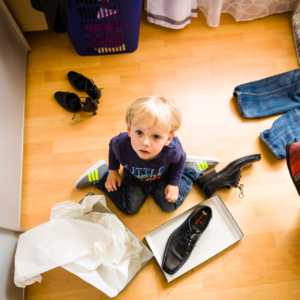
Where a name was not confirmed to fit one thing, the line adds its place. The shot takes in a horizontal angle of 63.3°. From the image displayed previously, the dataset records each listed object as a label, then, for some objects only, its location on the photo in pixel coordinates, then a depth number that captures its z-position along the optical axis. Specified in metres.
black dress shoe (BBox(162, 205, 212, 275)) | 1.04
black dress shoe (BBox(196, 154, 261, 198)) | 1.14
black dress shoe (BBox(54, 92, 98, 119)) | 1.23
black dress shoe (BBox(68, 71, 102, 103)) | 1.26
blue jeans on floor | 1.24
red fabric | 1.01
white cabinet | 0.92
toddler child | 0.72
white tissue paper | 0.86
